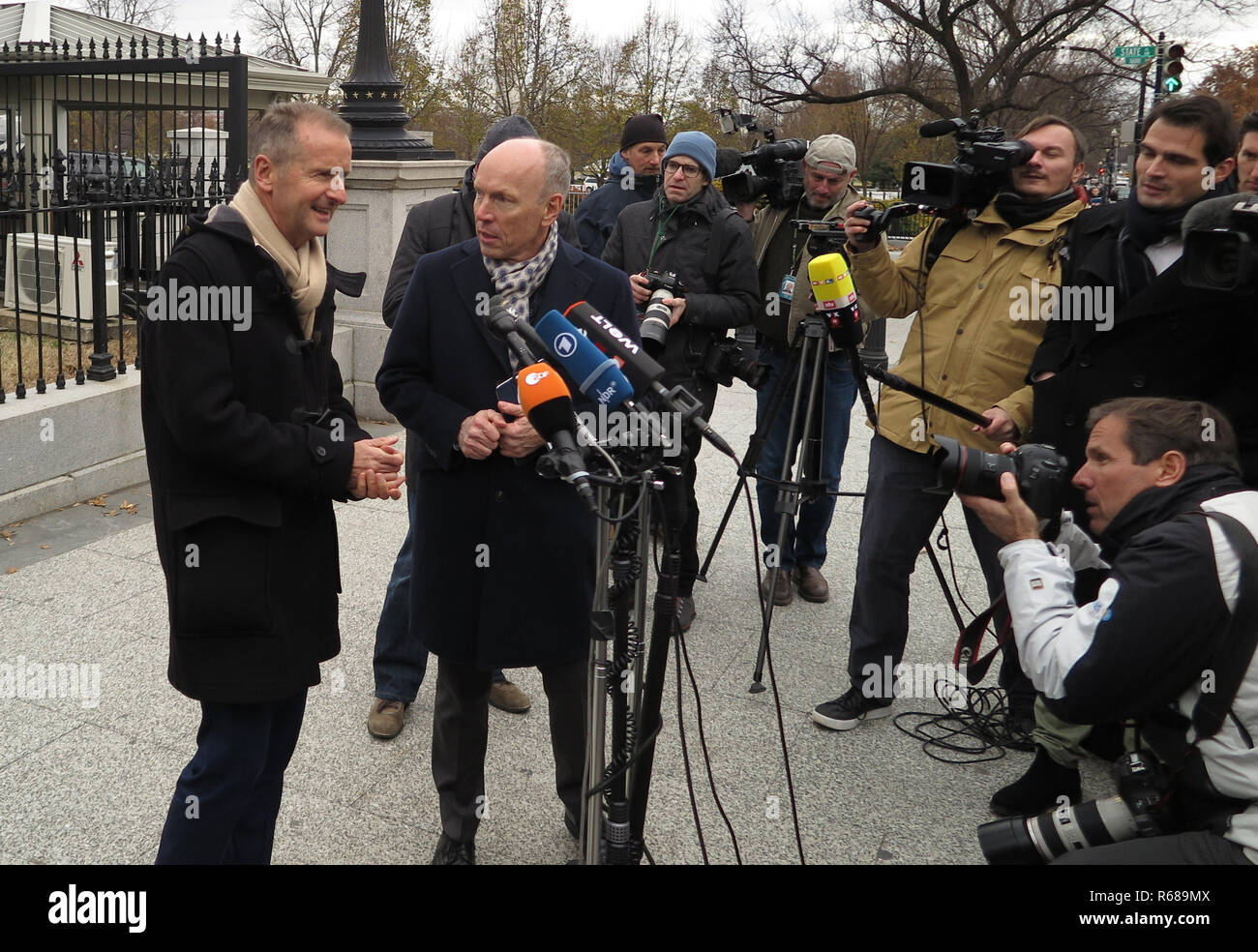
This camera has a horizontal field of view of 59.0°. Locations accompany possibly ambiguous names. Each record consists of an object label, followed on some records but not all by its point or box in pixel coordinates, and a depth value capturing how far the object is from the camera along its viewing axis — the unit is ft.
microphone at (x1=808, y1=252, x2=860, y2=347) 12.29
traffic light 50.93
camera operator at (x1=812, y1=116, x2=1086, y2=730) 12.55
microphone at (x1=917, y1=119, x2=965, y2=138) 12.76
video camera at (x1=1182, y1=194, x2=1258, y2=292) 10.08
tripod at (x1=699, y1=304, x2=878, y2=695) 14.52
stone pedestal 26.03
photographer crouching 7.77
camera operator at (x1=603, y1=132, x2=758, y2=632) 15.62
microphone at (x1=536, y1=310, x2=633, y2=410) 7.04
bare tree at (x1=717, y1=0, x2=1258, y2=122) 86.12
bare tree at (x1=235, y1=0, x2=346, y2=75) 124.57
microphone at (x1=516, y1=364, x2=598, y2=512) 6.86
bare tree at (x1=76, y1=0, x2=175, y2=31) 124.88
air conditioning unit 25.67
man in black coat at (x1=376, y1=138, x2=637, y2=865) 9.93
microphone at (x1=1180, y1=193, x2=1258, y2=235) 10.42
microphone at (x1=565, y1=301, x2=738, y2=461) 7.09
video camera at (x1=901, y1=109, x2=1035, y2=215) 12.17
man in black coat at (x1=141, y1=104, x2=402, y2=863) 7.93
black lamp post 26.27
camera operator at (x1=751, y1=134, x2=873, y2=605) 17.15
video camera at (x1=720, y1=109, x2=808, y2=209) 17.08
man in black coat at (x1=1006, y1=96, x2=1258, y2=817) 11.17
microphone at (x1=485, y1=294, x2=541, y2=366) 7.63
